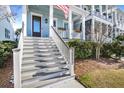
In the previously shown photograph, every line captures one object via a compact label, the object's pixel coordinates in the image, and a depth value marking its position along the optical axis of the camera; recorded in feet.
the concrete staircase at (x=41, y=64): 6.16
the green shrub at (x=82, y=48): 8.79
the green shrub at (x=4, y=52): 6.92
